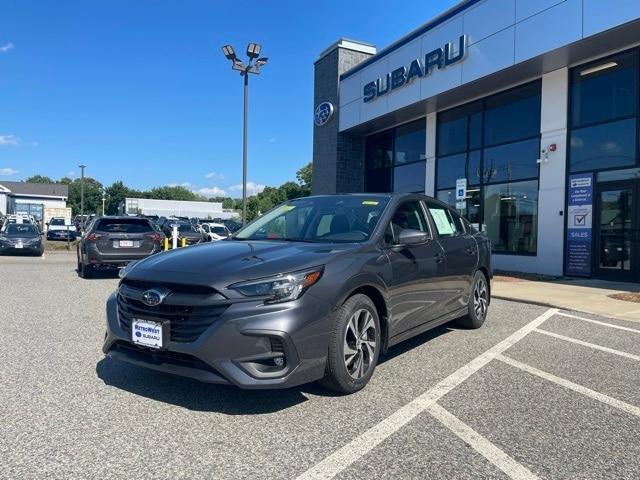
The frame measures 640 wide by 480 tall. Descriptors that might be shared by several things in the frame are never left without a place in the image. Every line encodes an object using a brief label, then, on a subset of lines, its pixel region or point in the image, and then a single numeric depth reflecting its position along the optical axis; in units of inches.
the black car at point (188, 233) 933.8
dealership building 501.7
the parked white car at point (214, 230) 1068.5
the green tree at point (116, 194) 5187.0
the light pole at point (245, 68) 705.2
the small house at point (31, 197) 3043.8
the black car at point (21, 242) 787.4
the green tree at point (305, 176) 3892.7
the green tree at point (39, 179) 5841.5
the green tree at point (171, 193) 5664.4
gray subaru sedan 133.1
